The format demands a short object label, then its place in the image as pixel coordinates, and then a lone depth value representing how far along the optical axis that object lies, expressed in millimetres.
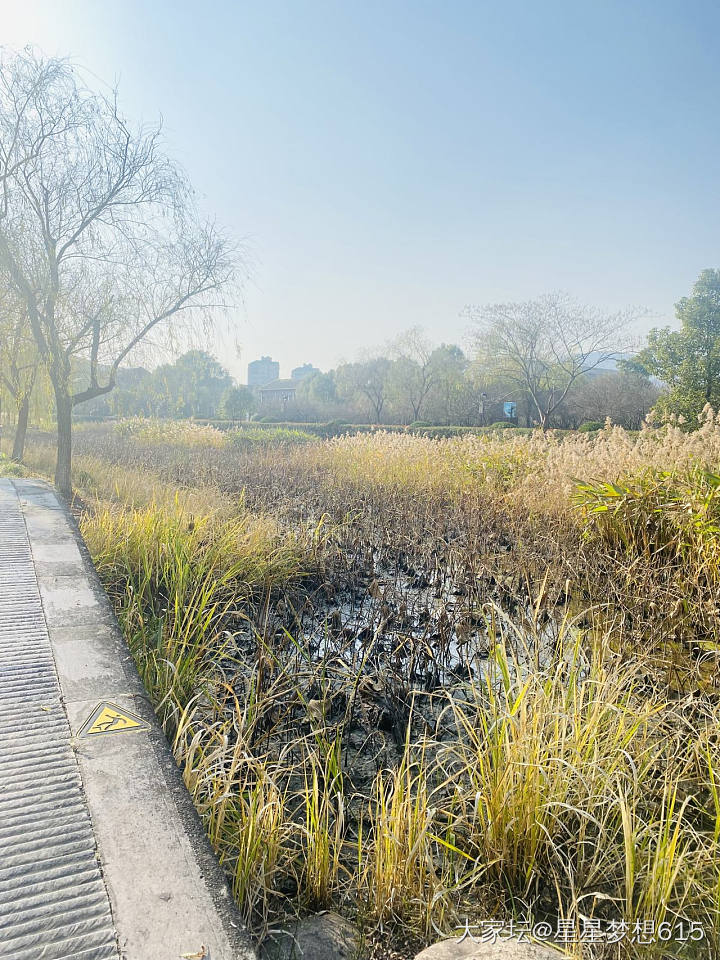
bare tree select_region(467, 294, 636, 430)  29250
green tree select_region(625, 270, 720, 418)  18078
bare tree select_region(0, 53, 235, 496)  7590
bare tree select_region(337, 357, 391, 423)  44031
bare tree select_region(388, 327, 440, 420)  41375
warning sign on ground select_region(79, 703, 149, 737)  1990
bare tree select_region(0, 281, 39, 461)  8562
